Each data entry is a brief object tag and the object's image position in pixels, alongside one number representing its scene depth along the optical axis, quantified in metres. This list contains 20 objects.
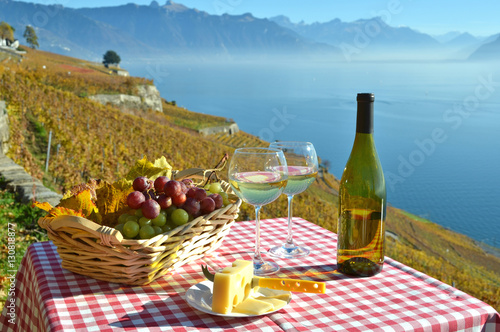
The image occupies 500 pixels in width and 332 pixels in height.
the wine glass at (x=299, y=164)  1.59
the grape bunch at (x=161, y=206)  1.30
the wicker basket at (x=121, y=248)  1.22
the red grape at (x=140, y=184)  1.44
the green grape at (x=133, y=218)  1.34
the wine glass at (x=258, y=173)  1.33
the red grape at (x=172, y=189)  1.38
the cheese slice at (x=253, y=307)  1.13
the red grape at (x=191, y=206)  1.41
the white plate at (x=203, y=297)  1.14
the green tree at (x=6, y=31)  52.22
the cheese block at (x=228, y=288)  1.12
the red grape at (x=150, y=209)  1.30
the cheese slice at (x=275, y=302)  1.17
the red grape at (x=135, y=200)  1.34
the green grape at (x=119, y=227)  1.32
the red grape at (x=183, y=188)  1.42
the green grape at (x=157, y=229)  1.32
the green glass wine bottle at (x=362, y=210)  1.44
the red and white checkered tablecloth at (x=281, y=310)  1.12
